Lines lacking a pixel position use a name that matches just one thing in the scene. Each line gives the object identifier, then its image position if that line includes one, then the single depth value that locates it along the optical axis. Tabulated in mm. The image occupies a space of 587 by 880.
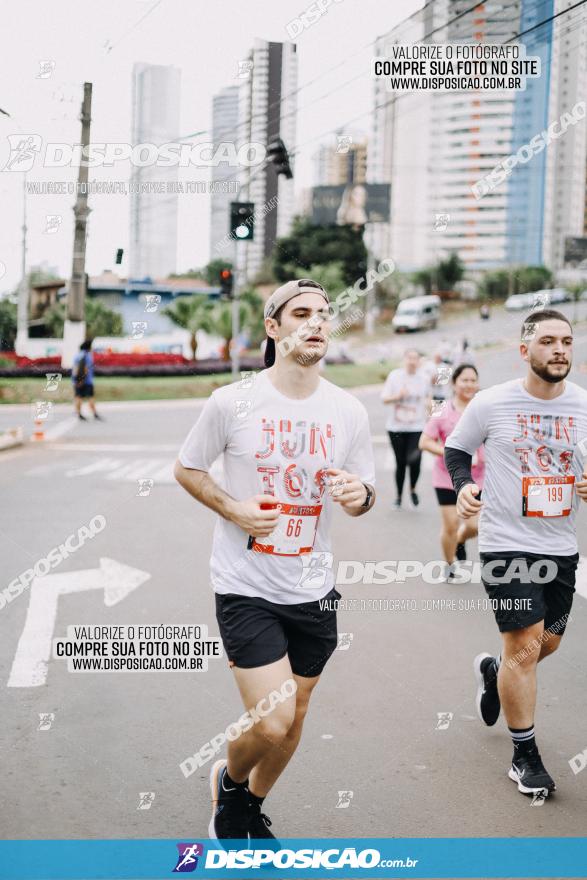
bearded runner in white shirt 3721
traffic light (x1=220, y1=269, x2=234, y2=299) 10203
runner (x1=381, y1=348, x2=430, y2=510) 9758
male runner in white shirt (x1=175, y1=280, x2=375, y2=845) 3084
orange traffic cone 15273
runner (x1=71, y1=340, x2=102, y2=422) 11391
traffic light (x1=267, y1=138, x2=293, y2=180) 6133
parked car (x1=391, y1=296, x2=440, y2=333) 46750
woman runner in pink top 6636
